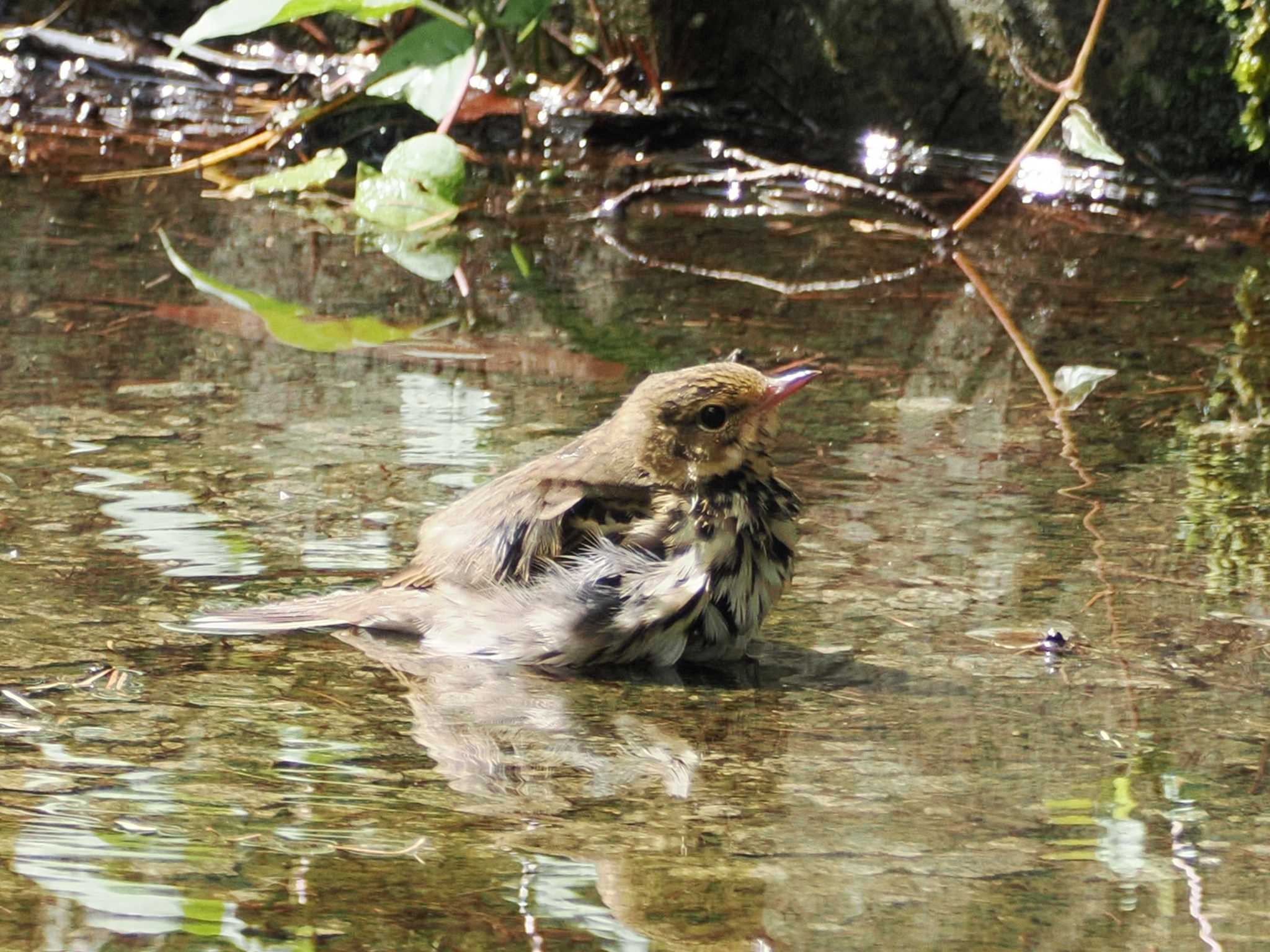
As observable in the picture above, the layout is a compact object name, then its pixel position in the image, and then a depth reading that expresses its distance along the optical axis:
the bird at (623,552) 7.64
